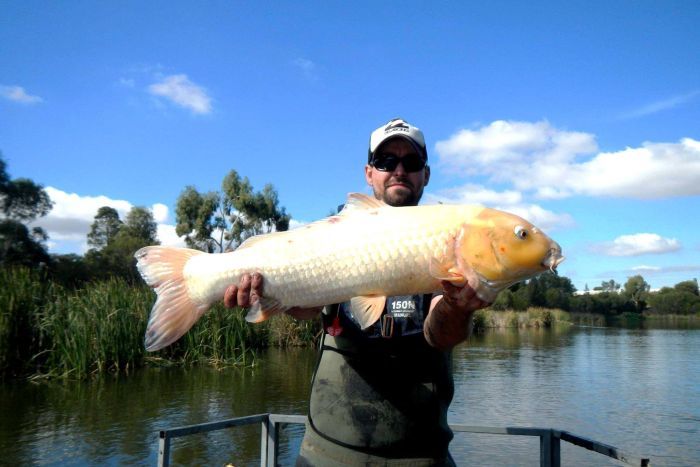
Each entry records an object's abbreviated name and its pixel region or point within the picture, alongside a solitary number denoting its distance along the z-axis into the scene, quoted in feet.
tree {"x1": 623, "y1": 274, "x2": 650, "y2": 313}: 354.54
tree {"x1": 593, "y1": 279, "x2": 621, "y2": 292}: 439.06
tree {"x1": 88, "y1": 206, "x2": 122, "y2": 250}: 198.29
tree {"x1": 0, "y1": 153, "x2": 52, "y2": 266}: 104.53
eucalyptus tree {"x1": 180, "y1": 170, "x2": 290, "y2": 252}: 141.49
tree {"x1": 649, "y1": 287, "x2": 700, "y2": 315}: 334.24
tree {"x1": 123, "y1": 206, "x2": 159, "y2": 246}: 191.01
